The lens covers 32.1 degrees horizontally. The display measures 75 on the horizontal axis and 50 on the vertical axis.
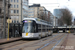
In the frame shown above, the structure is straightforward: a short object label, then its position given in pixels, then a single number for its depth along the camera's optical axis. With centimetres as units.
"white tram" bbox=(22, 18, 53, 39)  1816
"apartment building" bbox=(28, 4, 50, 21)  8888
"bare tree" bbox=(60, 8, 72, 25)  6528
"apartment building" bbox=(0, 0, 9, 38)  2818
